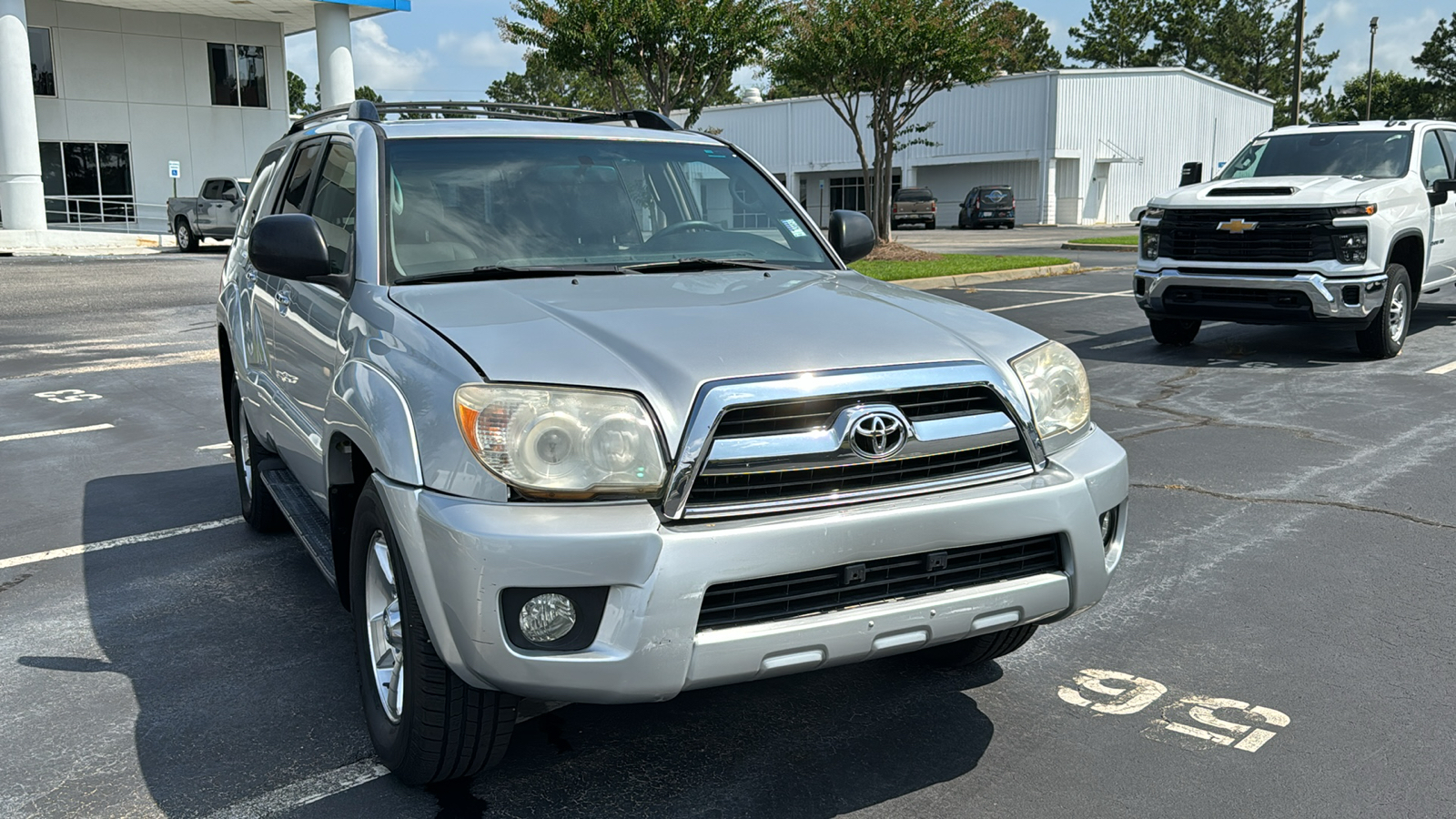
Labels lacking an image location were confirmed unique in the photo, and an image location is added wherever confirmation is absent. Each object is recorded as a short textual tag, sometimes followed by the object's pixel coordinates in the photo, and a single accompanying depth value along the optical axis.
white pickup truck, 9.69
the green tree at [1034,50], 84.06
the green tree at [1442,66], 75.50
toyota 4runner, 2.69
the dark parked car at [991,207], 45.06
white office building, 36.91
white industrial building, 49.88
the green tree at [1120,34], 81.00
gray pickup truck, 28.66
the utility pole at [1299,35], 30.51
